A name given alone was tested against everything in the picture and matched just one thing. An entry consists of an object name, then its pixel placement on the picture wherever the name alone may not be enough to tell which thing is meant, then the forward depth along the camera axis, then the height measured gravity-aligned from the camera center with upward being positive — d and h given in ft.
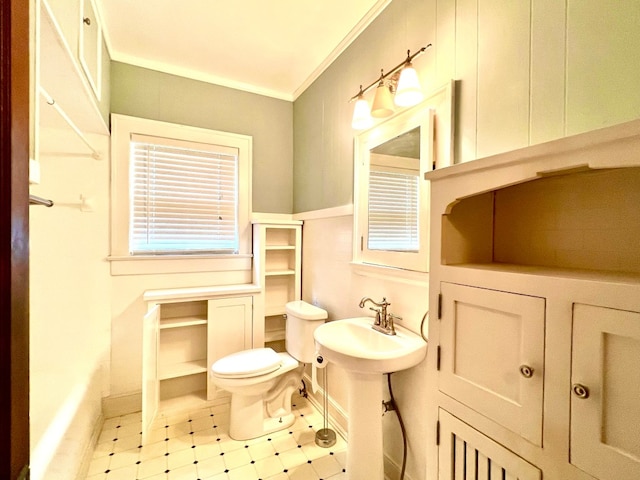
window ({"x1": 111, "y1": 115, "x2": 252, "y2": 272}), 7.02 +1.20
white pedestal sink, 4.18 -2.43
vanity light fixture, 4.21 +2.33
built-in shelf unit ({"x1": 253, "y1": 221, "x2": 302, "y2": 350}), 7.96 -0.96
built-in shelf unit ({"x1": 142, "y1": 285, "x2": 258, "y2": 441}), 7.16 -2.62
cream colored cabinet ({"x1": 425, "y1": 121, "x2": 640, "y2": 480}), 1.78 -0.50
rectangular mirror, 4.17 +1.03
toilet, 6.01 -3.02
